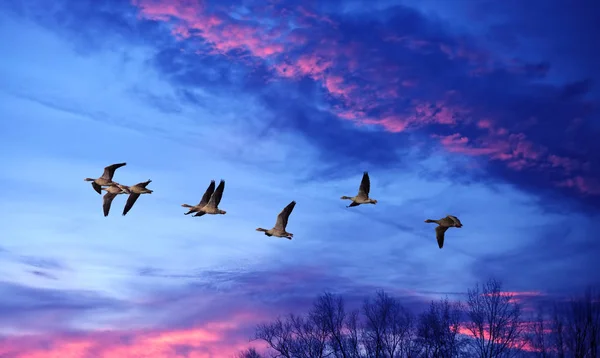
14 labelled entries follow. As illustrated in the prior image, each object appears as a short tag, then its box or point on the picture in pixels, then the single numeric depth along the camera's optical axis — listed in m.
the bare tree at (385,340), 50.66
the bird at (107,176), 32.16
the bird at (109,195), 33.19
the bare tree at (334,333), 51.88
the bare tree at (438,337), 48.59
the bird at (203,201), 32.41
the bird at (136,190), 32.16
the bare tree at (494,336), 46.22
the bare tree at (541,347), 43.88
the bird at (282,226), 30.47
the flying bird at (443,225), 29.43
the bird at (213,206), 31.33
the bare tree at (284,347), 53.03
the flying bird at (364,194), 30.86
